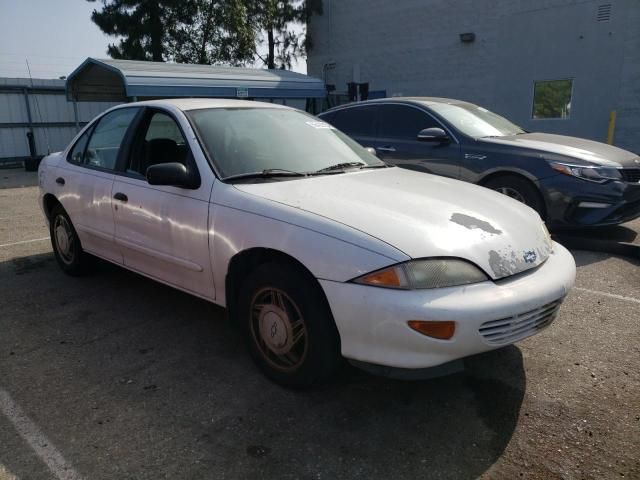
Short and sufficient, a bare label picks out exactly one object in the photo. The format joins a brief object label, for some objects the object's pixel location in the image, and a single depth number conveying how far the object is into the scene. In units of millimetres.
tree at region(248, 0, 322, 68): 23433
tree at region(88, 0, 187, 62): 21969
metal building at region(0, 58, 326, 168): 14086
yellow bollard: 14547
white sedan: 2379
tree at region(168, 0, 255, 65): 22844
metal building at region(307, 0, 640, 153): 14914
